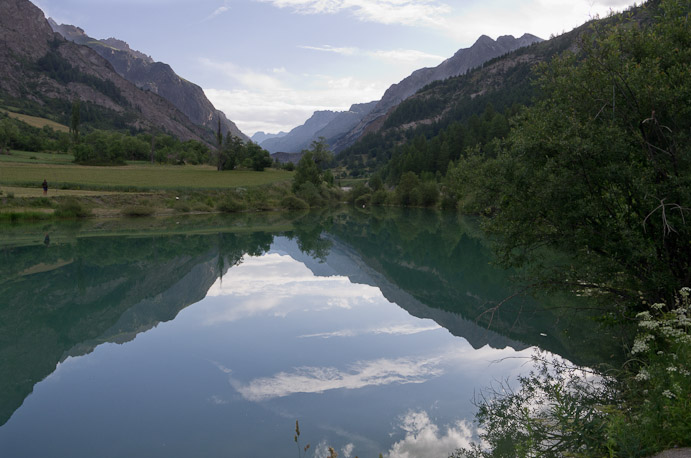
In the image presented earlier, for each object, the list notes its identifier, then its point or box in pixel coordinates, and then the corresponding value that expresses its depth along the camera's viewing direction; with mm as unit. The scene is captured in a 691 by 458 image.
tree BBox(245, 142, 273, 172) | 104312
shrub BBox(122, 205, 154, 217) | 55594
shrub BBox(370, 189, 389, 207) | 99469
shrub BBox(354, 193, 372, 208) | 104825
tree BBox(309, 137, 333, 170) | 121094
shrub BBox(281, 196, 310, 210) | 77562
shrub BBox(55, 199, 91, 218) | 48188
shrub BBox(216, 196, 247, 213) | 67188
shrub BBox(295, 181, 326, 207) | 83250
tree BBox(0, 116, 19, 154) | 81000
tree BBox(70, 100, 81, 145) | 99875
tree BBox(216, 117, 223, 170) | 99312
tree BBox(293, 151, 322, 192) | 87962
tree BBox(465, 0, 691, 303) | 9508
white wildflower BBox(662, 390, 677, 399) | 5473
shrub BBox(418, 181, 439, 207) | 84938
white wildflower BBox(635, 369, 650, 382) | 6932
